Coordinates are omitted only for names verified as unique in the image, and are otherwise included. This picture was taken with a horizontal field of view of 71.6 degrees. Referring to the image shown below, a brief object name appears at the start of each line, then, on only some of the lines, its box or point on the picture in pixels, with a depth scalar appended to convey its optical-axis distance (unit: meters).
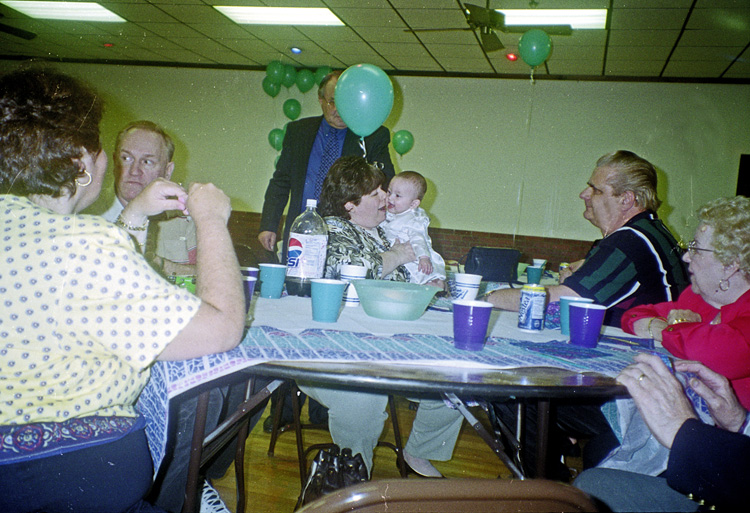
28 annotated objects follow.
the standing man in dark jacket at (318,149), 3.35
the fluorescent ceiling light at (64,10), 5.85
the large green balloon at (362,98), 2.92
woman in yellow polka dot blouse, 0.82
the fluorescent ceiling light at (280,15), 5.41
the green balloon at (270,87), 7.15
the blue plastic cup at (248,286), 1.37
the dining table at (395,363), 0.88
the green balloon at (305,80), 7.18
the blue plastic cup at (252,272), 1.63
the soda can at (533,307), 1.38
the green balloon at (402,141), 6.98
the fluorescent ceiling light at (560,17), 4.92
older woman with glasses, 1.16
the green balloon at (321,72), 7.10
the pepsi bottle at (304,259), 1.67
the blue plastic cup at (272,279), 1.59
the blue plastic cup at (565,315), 1.39
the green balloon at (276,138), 7.28
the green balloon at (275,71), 6.99
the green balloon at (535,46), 5.18
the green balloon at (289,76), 7.19
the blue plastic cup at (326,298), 1.26
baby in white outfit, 3.07
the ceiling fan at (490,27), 4.69
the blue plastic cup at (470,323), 1.14
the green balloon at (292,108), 7.39
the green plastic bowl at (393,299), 1.37
